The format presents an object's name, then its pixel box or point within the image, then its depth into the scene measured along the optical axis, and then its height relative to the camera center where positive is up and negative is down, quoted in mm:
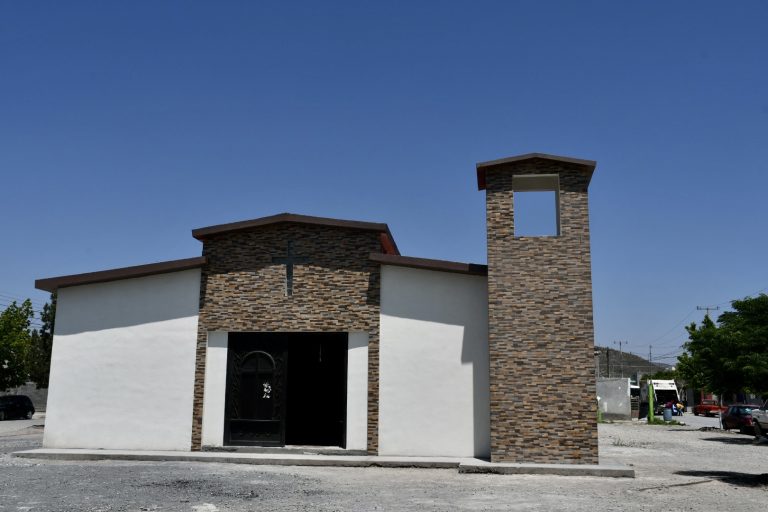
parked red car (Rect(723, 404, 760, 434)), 33522 -1102
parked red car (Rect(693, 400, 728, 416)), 55062 -1132
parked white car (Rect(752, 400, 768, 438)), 29203 -1027
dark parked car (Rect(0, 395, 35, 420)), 38219 -1359
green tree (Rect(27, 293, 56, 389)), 48781 +2163
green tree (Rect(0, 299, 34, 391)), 44094 +2152
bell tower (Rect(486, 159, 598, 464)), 16172 +1301
